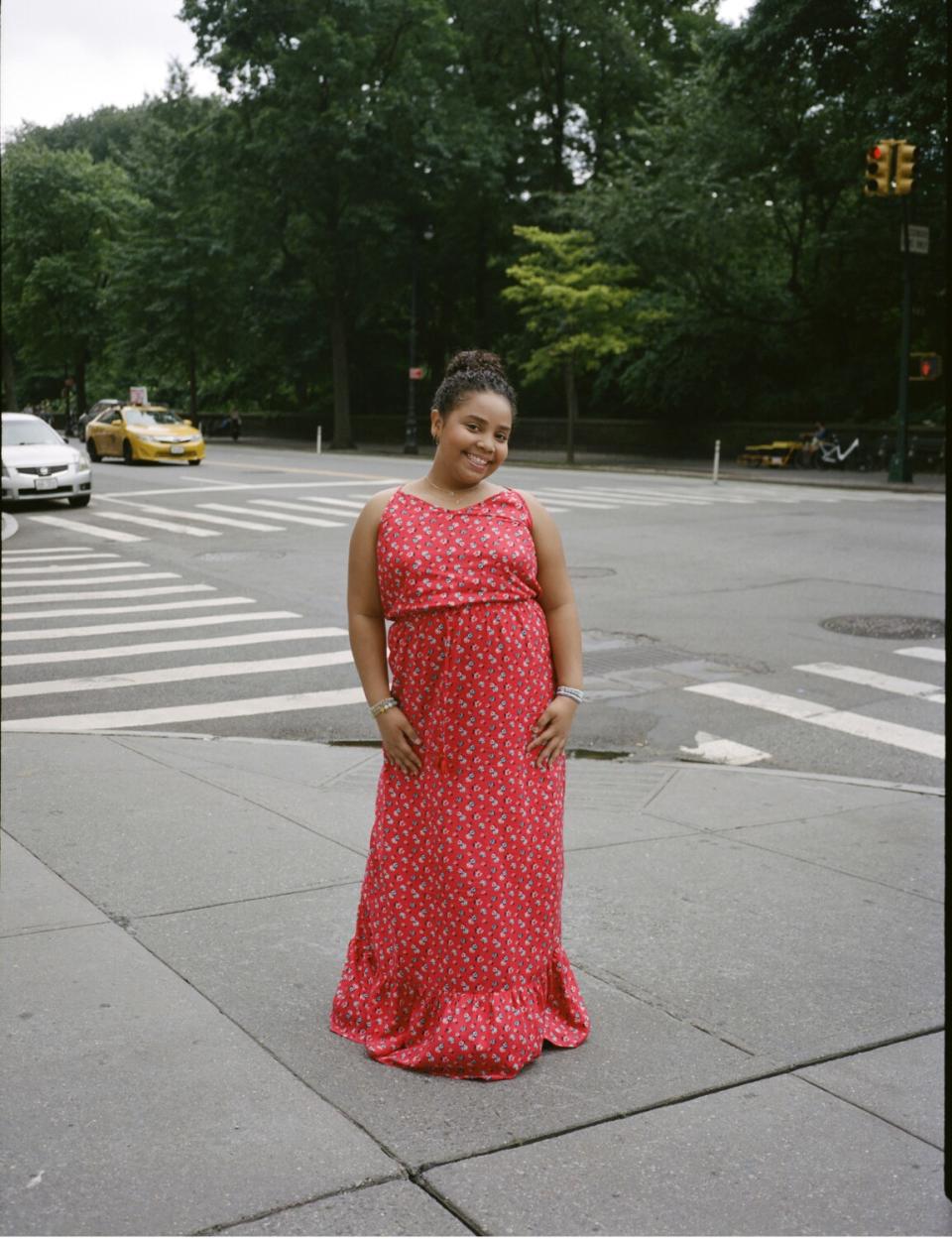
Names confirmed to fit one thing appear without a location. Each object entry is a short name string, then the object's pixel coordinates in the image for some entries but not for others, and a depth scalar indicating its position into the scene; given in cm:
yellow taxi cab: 3656
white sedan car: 2316
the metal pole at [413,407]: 4897
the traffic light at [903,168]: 2423
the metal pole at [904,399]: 3060
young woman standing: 353
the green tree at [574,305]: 4022
